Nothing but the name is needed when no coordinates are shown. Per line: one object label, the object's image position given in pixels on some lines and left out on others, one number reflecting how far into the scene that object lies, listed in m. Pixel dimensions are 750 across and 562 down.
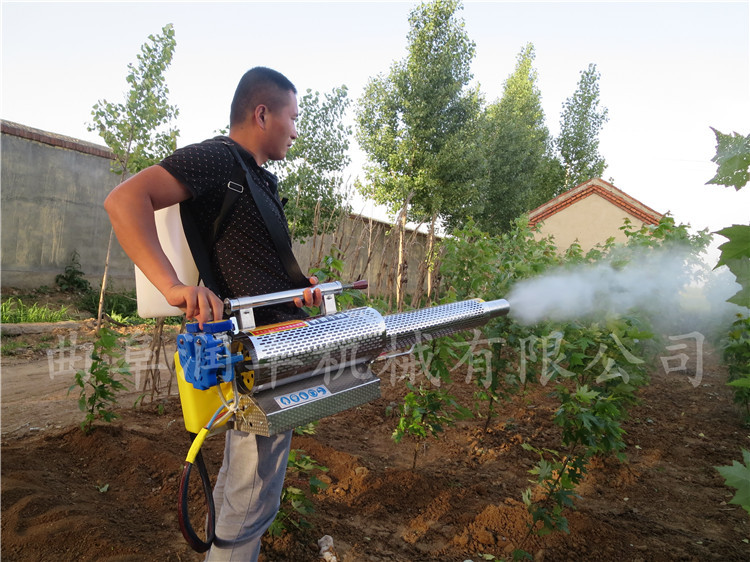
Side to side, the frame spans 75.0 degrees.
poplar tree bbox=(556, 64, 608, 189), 28.27
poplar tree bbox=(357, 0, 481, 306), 15.73
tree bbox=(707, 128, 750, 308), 1.12
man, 1.37
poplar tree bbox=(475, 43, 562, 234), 22.03
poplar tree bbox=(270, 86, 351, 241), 10.73
